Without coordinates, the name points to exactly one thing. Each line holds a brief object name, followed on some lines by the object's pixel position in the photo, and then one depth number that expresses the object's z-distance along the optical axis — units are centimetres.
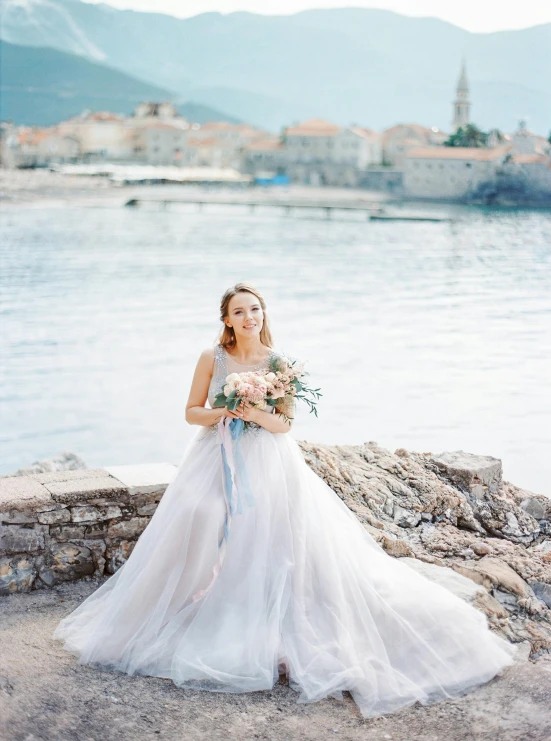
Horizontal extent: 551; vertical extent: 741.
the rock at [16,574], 276
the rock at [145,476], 291
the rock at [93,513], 283
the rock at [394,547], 301
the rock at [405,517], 337
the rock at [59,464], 706
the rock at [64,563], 282
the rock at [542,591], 291
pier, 4481
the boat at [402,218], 4376
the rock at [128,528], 290
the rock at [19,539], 275
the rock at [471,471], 375
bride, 225
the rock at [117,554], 292
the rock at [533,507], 390
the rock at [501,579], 285
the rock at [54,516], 278
